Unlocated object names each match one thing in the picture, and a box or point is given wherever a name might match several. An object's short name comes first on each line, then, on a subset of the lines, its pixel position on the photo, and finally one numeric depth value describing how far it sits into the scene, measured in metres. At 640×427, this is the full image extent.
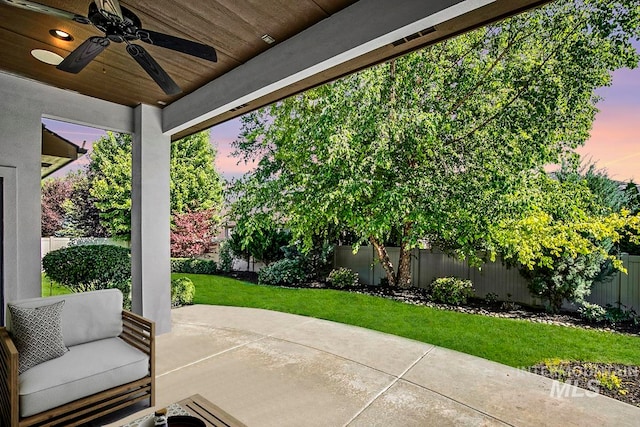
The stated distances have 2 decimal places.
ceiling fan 1.85
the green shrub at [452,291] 6.36
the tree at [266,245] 9.19
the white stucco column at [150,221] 4.41
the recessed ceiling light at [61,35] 2.69
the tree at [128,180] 9.41
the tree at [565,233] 5.03
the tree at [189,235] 10.46
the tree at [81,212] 7.90
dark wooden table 1.80
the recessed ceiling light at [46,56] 3.00
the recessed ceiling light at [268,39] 2.78
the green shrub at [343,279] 8.02
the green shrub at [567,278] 5.10
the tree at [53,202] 7.16
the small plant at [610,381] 3.28
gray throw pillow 2.33
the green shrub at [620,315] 4.76
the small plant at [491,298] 6.23
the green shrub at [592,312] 4.95
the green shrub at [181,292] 6.08
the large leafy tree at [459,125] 5.16
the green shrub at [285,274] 8.58
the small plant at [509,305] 5.91
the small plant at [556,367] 3.59
